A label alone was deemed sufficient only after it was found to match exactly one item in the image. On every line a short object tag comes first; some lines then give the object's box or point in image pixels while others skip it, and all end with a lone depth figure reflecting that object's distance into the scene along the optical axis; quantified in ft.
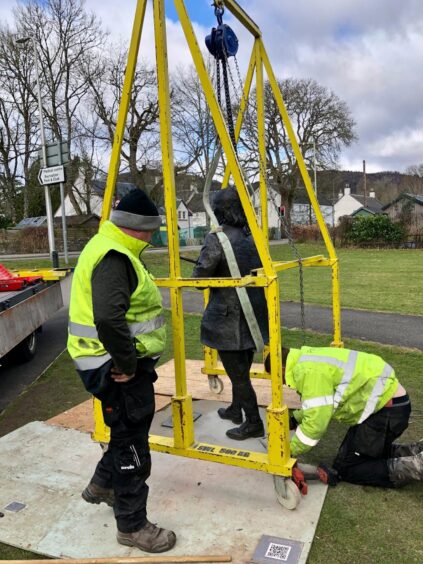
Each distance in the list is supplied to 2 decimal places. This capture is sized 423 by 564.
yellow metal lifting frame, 9.48
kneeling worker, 9.62
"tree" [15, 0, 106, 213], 91.09
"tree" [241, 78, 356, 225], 123.54
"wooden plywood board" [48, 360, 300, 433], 13.80
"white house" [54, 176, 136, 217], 119.08
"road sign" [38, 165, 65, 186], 42.93
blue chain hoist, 10.96
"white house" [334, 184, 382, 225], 236.43
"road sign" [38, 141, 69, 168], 43.01
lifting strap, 10.92
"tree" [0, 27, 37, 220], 93.71
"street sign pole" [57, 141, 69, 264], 53.43
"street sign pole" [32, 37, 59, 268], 50.87
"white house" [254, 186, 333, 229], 160.88
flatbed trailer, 16.30
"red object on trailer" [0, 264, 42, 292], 20.06
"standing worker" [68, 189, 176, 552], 7.63
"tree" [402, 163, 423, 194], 222.56
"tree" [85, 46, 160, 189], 83.56
